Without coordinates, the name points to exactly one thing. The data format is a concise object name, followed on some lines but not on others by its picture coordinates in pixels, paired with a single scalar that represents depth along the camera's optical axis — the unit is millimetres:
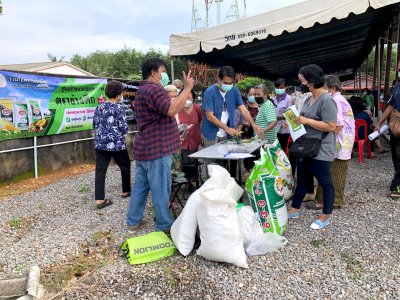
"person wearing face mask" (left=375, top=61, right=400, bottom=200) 3910
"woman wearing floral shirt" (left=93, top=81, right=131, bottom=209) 4270
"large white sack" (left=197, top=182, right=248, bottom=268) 2580
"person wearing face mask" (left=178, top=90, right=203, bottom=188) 4598
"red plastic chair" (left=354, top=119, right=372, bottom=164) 6161
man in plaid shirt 3070
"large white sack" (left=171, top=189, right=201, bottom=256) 2854
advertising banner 5316
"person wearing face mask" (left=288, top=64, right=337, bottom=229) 3123
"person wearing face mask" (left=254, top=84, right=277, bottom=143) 4590
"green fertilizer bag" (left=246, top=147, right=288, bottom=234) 3086
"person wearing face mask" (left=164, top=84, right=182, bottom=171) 4570
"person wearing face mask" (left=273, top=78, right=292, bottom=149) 5171
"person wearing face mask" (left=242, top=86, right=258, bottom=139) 6263
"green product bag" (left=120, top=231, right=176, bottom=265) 2836
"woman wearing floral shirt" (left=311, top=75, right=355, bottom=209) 3641
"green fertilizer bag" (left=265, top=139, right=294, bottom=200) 3953
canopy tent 4500
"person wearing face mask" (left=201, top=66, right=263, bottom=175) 4023
